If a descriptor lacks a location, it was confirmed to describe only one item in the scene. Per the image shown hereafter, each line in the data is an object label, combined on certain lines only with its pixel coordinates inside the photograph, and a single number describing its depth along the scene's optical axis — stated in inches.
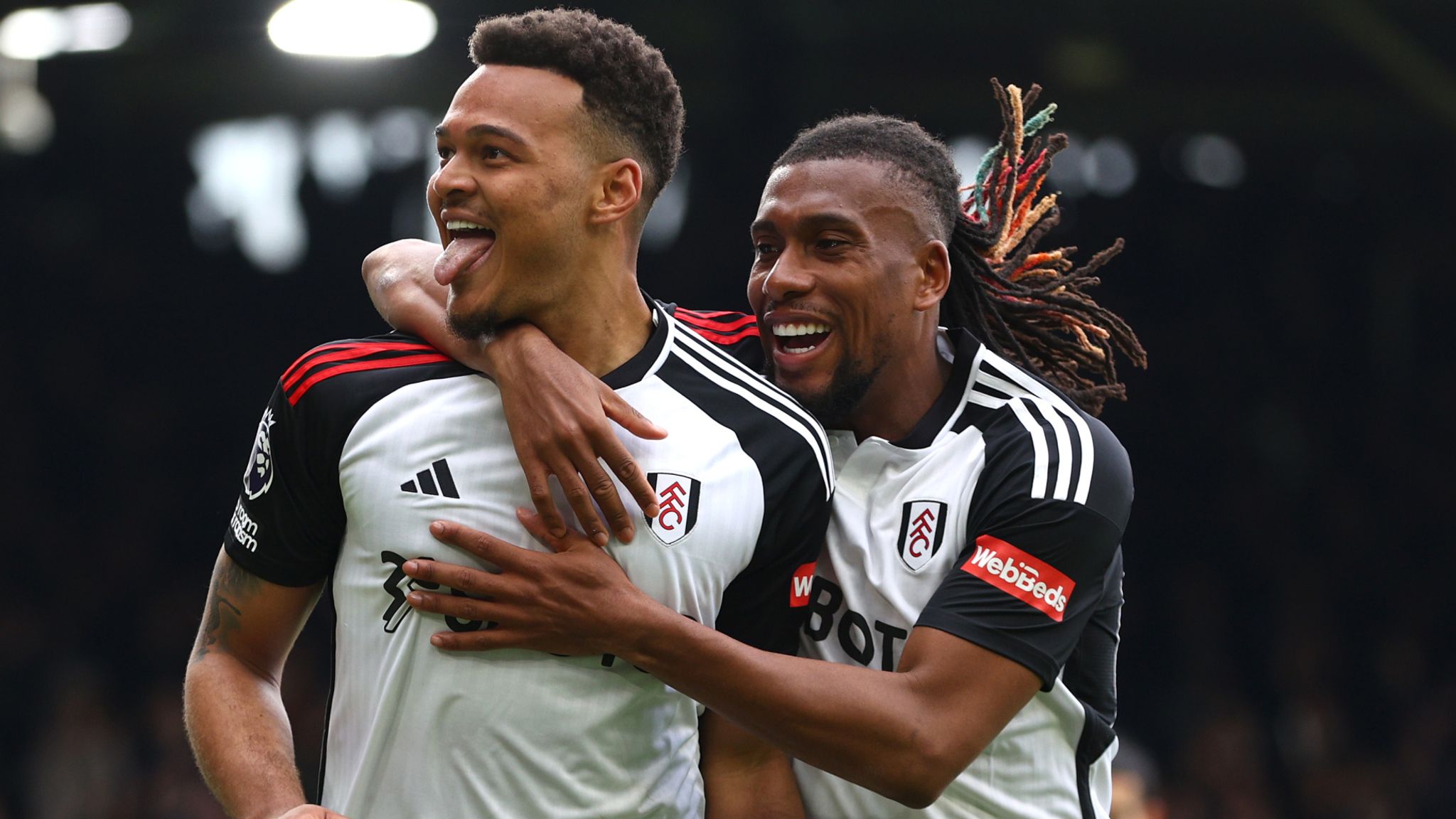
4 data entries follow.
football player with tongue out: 204.1
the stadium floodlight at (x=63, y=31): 807.7
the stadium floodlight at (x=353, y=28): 781.3
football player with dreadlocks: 202.2
